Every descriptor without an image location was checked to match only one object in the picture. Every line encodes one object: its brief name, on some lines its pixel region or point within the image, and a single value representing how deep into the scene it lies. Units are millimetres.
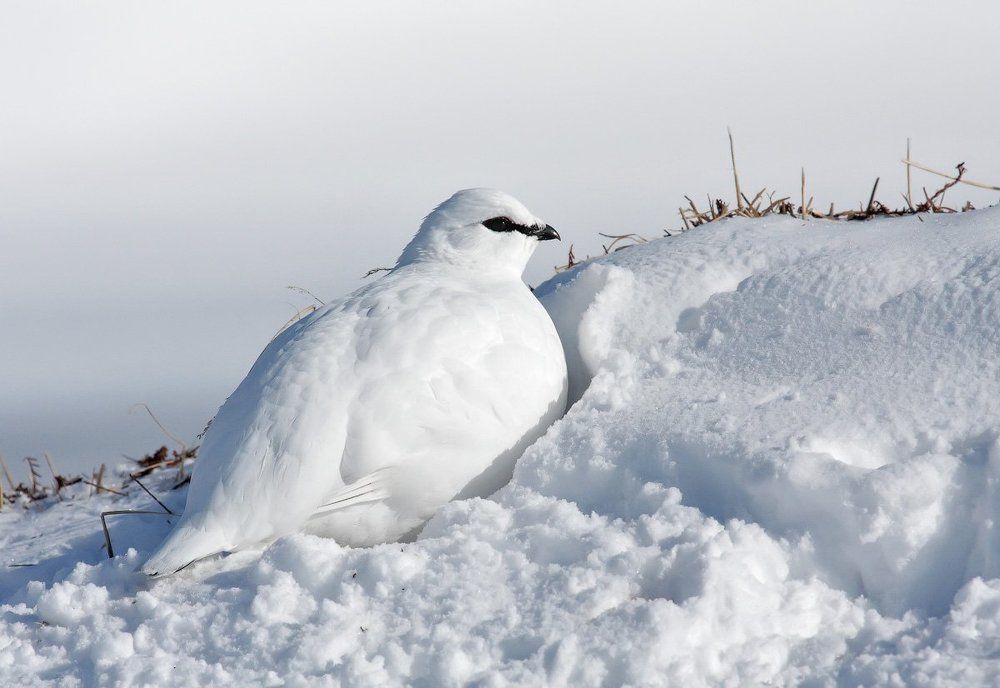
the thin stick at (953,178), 9471
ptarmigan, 5914
